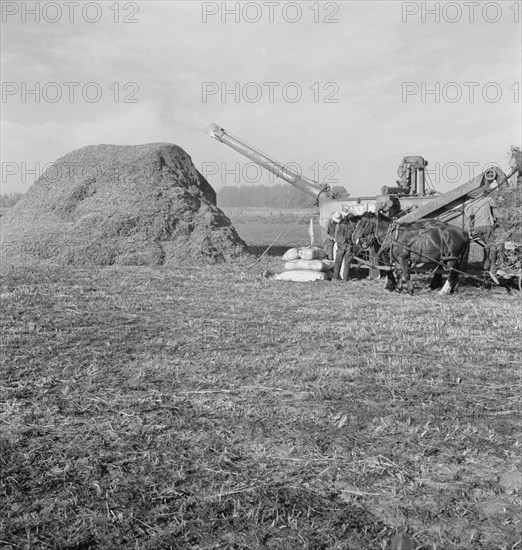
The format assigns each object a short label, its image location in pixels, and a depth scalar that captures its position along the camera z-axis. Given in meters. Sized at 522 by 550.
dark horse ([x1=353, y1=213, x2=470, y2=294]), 11.05
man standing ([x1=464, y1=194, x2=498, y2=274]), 11.89
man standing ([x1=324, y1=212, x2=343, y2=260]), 13.84
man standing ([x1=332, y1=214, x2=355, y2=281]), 12.84
